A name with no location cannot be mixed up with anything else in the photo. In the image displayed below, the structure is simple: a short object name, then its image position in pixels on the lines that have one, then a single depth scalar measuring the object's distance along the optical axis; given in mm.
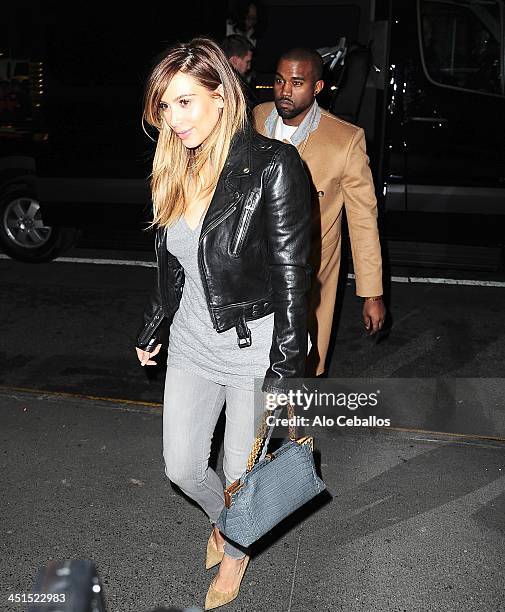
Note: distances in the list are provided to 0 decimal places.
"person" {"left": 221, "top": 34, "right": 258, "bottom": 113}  6098
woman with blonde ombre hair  2652
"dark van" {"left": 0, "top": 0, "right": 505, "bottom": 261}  6605
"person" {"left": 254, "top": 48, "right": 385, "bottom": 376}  3822
